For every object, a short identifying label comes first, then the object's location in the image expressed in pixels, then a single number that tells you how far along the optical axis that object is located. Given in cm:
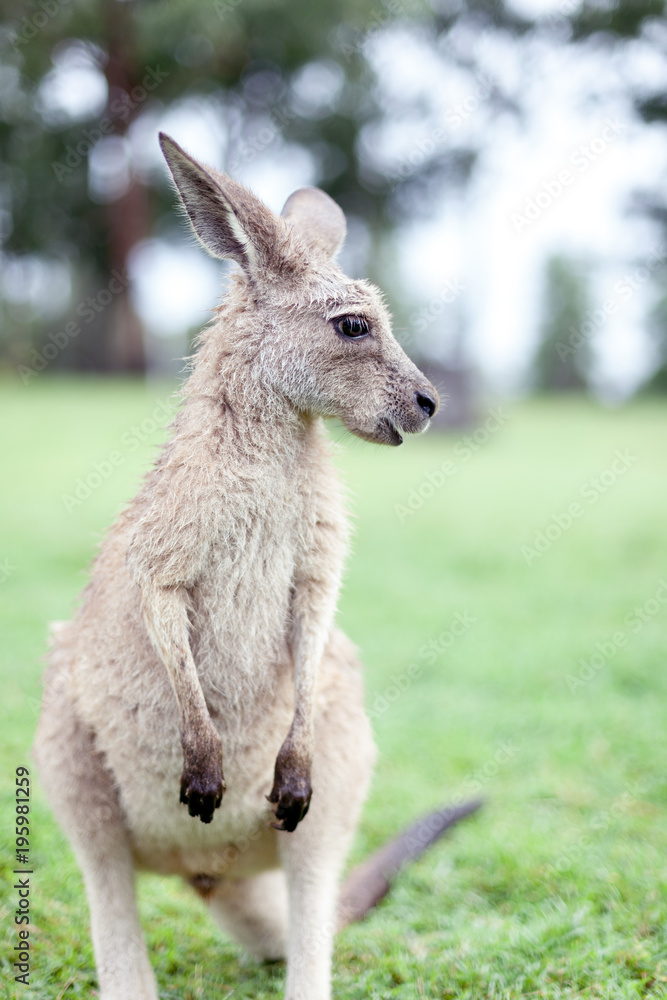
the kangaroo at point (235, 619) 205
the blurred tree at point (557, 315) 2552
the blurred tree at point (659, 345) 1930
